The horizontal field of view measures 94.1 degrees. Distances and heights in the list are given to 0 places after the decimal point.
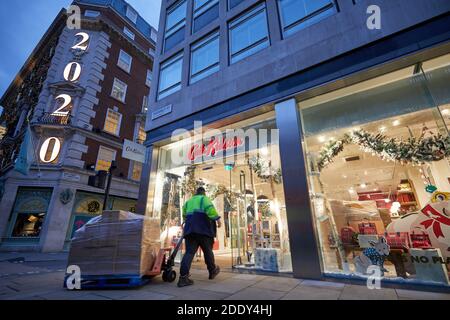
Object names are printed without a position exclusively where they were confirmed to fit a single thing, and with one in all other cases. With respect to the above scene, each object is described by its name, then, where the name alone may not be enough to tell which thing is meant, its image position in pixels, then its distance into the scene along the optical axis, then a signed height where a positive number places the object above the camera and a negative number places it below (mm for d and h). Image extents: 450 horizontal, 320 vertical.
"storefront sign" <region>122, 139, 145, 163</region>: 6805 +2747
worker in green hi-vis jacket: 4199 +153
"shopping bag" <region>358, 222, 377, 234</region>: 4621 +144
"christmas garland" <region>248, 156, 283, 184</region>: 6043 +1888
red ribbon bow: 3884 +233
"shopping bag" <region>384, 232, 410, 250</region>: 4055 -105
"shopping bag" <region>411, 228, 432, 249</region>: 3926 -107
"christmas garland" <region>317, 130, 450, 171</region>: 4234 +1833
